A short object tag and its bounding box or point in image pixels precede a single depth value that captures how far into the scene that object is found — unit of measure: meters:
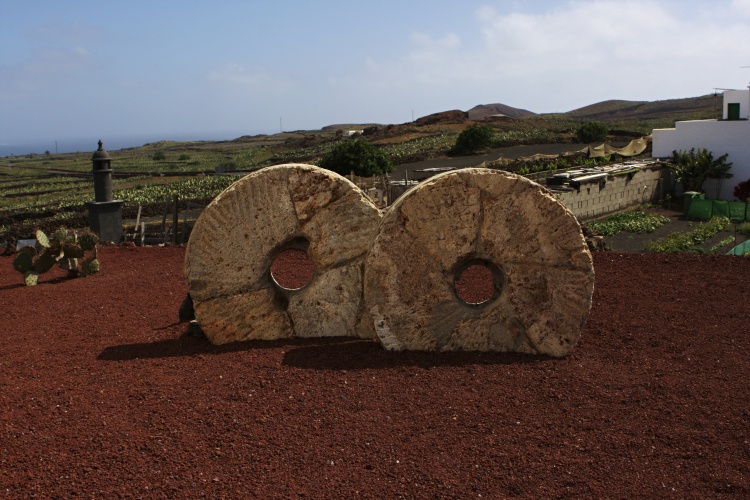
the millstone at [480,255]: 7.52
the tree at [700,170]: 27.84
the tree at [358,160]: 34.91
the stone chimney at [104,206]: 17.30
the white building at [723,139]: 27.94
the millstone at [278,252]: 8.12
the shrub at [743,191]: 21.48
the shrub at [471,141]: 51.84
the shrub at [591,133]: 55.00
